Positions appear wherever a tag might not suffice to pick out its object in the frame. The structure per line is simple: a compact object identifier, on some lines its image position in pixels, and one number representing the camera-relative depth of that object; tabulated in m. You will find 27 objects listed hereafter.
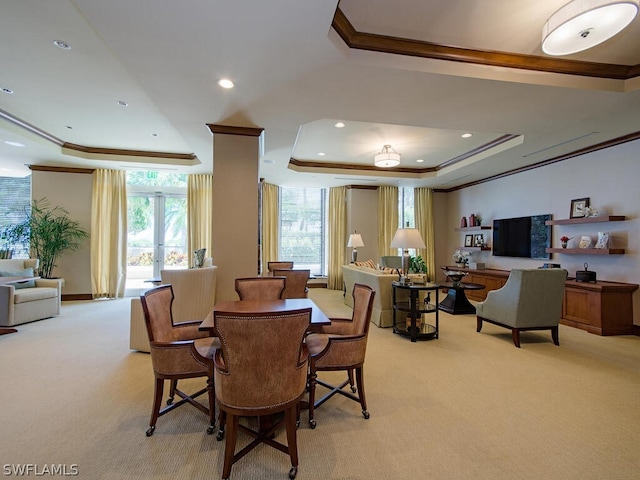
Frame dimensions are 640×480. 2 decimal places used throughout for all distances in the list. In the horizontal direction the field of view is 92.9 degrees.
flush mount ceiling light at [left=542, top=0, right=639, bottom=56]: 1.94
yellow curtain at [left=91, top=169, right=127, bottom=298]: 6.61
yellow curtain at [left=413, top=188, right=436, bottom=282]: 8.64
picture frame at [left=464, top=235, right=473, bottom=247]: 7.75
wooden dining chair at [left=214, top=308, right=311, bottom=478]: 1.57
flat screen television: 5.70
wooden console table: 4.35
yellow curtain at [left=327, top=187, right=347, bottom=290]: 8.52
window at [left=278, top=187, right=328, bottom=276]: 8.68
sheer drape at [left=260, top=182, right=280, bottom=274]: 7.95
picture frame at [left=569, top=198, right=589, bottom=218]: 4.98
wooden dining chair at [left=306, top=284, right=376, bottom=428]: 2.26
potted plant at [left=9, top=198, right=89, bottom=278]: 6.07
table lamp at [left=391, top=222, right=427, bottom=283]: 4.19
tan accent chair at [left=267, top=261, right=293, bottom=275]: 5.44
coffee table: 5.61
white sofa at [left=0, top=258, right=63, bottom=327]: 4.46
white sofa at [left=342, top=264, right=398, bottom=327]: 4.77
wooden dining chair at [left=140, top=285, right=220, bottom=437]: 2.10
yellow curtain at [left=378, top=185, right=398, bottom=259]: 8.52
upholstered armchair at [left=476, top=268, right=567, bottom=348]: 3.82
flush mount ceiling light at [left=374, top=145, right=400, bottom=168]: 5.33
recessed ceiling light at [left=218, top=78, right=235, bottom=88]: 2.90
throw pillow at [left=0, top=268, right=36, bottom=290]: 5.07
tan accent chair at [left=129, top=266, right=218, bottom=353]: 3.58
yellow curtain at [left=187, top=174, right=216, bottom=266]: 7.14
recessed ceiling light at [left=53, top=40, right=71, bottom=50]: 2.78
